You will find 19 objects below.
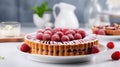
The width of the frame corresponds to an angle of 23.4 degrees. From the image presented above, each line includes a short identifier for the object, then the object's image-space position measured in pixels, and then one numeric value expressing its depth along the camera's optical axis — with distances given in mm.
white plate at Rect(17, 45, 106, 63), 719
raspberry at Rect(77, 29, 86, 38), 809
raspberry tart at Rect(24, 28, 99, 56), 730
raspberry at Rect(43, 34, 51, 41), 764
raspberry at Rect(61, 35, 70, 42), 753
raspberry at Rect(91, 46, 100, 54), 751
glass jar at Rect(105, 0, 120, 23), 1276
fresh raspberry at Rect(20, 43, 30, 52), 772
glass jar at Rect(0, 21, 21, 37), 1036
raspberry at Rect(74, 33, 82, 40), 776
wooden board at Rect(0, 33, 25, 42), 992
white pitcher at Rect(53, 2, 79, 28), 1204
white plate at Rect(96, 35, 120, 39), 992
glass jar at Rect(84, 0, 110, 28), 1234
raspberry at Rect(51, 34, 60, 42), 755
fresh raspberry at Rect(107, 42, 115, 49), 890
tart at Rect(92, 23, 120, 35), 1016
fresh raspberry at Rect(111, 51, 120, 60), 758
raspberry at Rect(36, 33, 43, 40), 779
